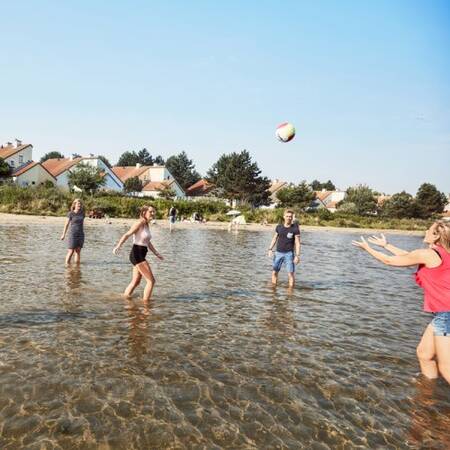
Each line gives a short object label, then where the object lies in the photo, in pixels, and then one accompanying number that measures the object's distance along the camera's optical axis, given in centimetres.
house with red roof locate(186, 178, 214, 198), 9982
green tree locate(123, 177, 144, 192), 8162
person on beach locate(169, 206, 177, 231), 3669
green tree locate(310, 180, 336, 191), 16412
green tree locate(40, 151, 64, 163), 14275
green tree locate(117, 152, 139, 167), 13925
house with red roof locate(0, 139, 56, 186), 6328
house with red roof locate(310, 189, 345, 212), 11249
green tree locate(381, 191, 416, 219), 9081
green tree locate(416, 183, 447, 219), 9456
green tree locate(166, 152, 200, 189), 11638
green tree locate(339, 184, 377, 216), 9104
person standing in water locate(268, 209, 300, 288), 1140
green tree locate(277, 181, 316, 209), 8300
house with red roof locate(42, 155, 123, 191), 6962
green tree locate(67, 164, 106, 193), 5628
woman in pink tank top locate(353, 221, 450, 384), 473
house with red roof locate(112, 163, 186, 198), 8662
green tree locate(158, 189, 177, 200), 7688
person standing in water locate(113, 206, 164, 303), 887
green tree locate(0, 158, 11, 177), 5811
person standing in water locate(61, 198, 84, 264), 1304
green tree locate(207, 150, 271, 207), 8431
